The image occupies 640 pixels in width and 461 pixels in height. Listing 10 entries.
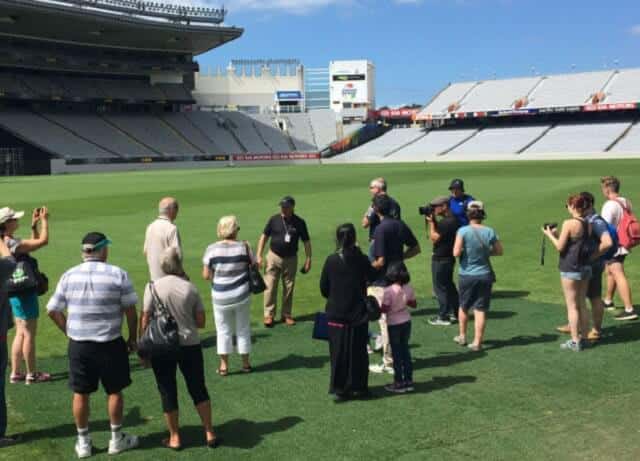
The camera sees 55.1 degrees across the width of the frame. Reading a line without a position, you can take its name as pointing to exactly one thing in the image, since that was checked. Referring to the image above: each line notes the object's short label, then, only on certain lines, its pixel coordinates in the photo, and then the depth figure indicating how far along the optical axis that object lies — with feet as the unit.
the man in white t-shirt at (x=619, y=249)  28.91
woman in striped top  21.86
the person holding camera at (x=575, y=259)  23.49
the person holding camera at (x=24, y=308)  20.44
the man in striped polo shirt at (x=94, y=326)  16.11
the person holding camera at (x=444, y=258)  28.22
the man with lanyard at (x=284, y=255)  29.76
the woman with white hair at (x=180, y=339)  16.58
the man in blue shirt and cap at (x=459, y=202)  32.55
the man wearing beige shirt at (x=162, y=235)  24.11
